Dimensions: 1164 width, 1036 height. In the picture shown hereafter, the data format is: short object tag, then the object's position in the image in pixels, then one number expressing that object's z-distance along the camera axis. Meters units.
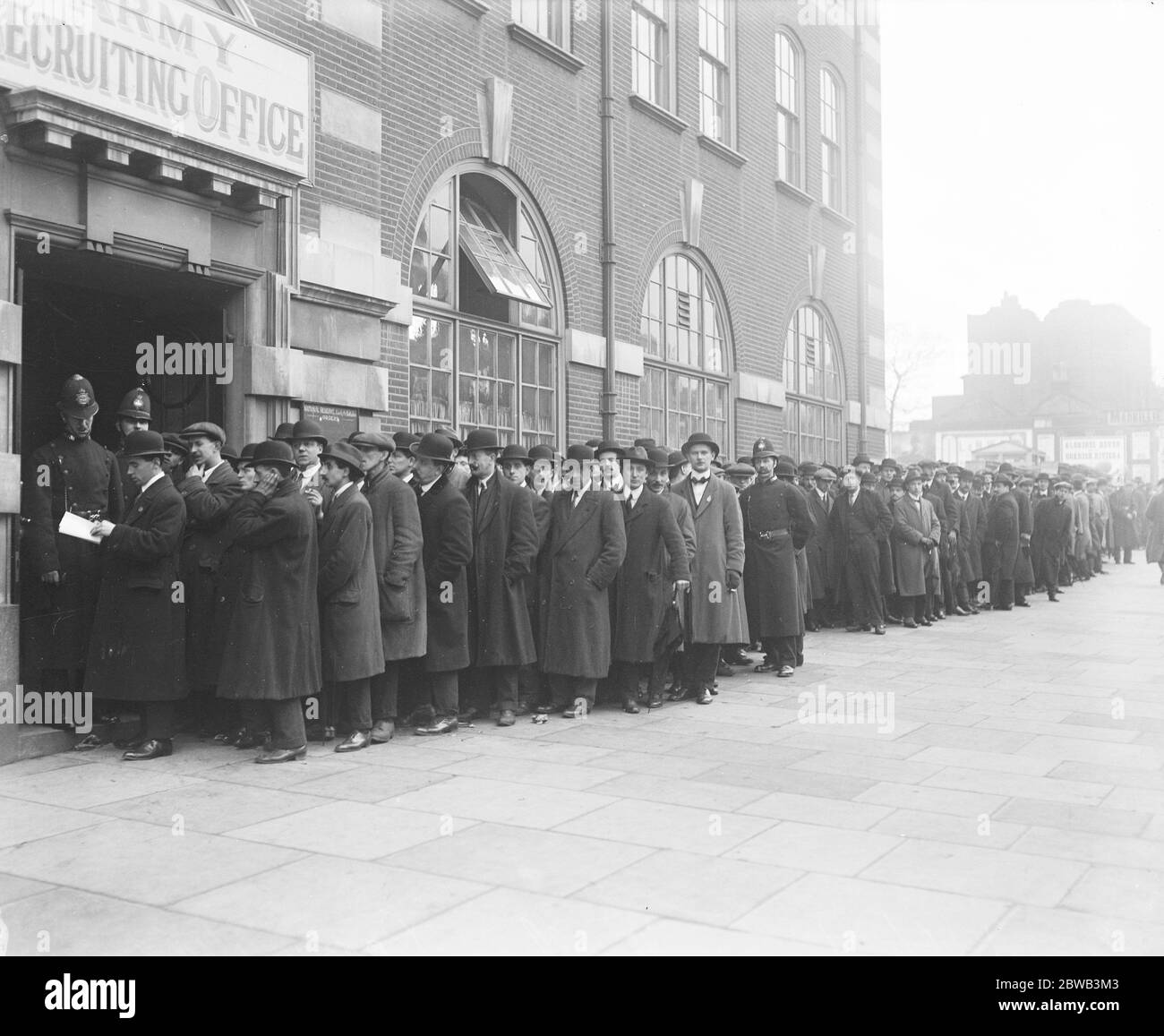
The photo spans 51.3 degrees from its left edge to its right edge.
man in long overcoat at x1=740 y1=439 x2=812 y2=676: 10.95
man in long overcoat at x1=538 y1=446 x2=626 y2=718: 8.66
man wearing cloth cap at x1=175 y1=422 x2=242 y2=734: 7.60
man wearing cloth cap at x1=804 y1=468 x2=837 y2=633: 14.09
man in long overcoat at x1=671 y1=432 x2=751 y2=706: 9.52
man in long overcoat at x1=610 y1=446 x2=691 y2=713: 9.01
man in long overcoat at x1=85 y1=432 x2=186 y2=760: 7.14
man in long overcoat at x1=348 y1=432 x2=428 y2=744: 7.75
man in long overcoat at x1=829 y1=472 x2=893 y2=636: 14.24
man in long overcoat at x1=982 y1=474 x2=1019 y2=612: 17.34
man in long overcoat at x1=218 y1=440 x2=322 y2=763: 7.03
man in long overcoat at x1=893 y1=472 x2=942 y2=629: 14.67
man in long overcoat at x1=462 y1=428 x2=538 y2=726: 8.41
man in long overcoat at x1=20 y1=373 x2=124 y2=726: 7.60
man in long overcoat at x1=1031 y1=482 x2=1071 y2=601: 19.19
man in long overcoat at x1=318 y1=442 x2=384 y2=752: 7.44
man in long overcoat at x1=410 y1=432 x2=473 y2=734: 8.08
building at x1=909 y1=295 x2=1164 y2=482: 61.84
